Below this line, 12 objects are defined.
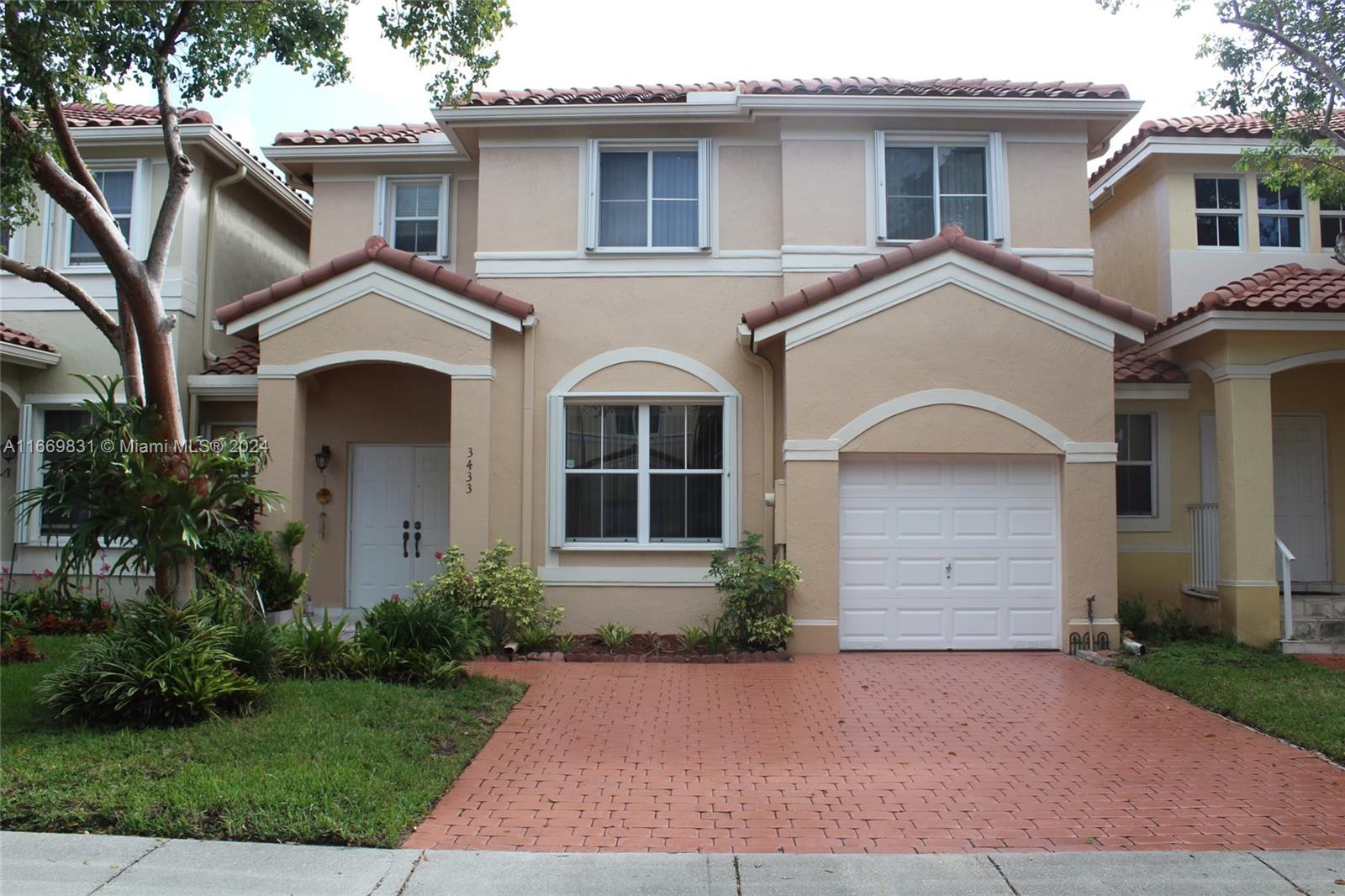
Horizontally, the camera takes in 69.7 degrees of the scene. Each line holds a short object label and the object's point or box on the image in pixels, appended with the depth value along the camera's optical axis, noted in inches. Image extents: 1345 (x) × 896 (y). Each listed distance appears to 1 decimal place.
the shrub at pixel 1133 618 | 466.0
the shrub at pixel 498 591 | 427.2
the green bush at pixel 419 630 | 358.0
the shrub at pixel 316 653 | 349.7
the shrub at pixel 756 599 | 418.6
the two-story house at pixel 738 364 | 432.8
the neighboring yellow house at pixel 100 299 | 519.5
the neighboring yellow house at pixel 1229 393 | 438.6
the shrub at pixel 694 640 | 433.7
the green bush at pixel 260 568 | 434.6
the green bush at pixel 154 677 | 275.4
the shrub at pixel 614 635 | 438.3
